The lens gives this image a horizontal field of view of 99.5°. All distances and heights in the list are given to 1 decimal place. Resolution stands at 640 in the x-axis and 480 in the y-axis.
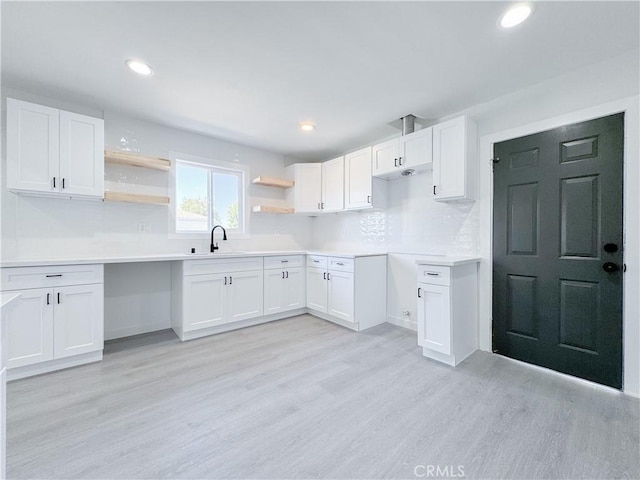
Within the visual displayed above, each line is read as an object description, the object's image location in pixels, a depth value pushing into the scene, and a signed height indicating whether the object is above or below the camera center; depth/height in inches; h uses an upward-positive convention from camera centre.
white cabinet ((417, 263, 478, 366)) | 95.8 -26.7
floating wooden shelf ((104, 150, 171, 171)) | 112.2 +33.8
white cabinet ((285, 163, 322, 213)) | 166.4 +31.8
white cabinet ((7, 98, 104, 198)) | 92.4 +31.3
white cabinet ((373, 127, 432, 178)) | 116.1 +38.9
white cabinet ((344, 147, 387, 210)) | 139.3 +28.8
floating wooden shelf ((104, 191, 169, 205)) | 112.5 +17.4
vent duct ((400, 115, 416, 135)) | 122.6 +52.3
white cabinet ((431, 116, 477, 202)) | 104.5 +31.7
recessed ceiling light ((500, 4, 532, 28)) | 63.6 +54.4
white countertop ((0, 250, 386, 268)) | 85.3 -7.9
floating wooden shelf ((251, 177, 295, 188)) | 157.3 +33.8
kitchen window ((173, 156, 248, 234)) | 139.7 +23.0
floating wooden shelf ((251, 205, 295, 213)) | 157.1 +17.4
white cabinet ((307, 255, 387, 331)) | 130.8 -26.0
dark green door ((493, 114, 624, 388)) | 80.7 -3.1
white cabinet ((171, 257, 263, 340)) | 117.5 -25.6
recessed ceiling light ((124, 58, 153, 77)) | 83.3 +54.0
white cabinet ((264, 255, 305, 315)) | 141.8 -24.6
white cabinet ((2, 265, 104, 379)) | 85.0 -27.6
